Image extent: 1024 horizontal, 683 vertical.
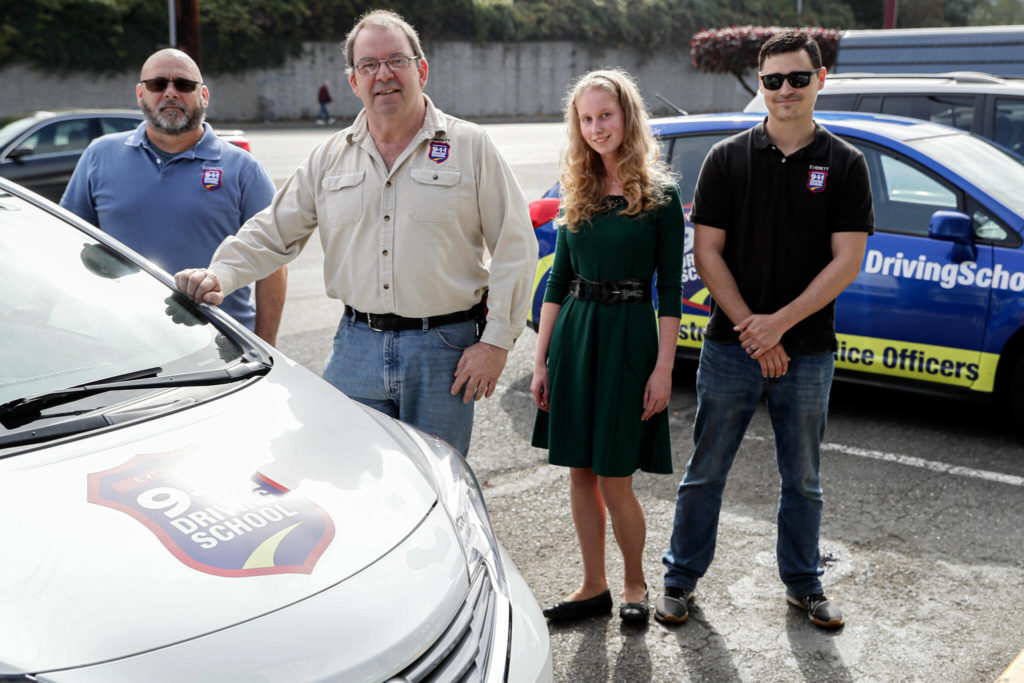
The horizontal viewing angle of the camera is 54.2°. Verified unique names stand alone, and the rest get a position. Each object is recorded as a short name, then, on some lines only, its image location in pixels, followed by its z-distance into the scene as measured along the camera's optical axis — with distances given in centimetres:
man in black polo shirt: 319
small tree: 1995
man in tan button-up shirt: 301
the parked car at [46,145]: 1080
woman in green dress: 320
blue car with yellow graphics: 488
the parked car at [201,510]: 163
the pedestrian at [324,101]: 3456
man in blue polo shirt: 365
